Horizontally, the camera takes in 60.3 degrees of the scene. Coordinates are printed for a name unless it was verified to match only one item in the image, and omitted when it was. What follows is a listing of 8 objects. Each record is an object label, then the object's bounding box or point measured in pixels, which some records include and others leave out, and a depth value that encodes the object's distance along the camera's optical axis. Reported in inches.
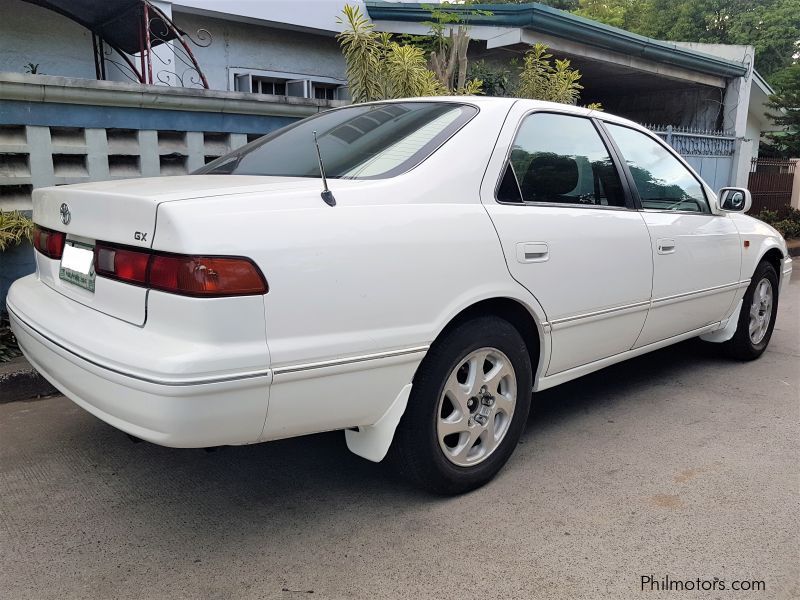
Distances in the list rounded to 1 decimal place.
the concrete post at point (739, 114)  474.9
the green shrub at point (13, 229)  172.2
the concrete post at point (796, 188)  557.9
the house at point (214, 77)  189.2
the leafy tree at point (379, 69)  241.9
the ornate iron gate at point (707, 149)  410.0
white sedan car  82.0
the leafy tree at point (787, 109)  610.2
